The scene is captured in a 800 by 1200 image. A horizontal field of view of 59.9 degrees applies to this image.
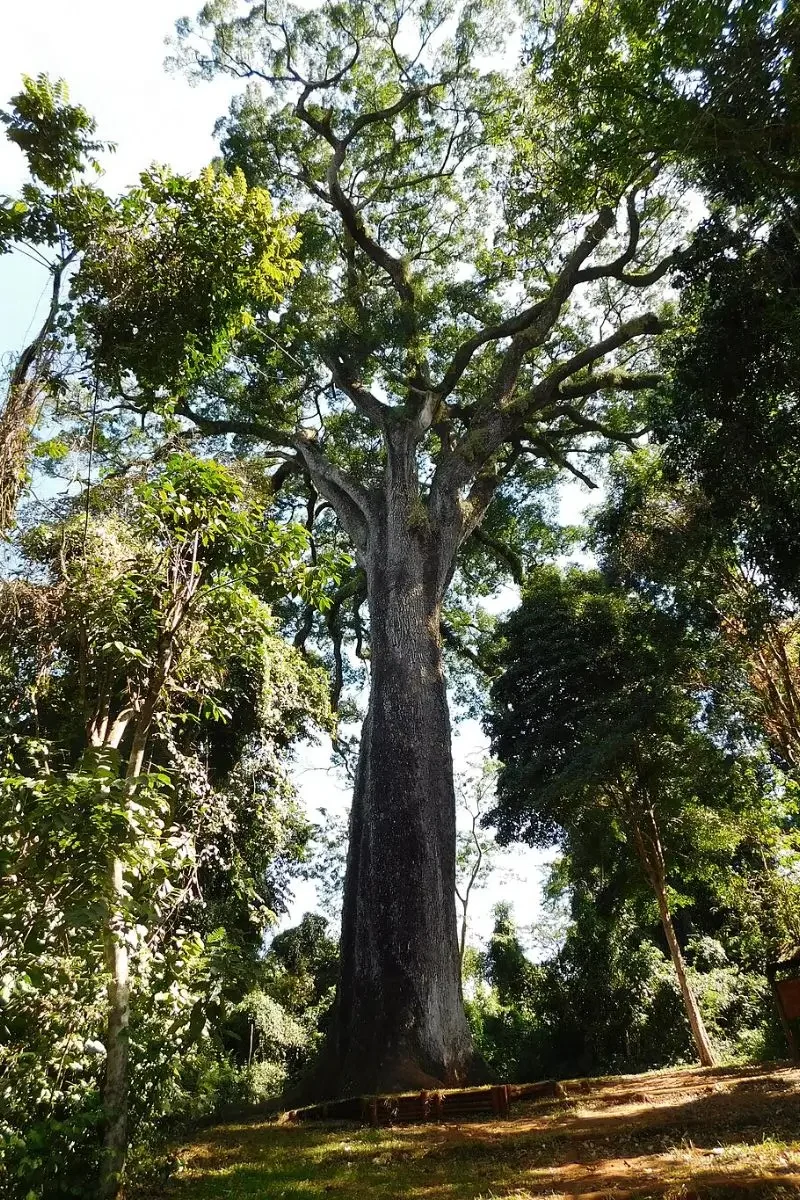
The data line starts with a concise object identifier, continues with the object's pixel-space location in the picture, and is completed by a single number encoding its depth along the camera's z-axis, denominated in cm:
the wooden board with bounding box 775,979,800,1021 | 658
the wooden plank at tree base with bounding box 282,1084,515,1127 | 497
